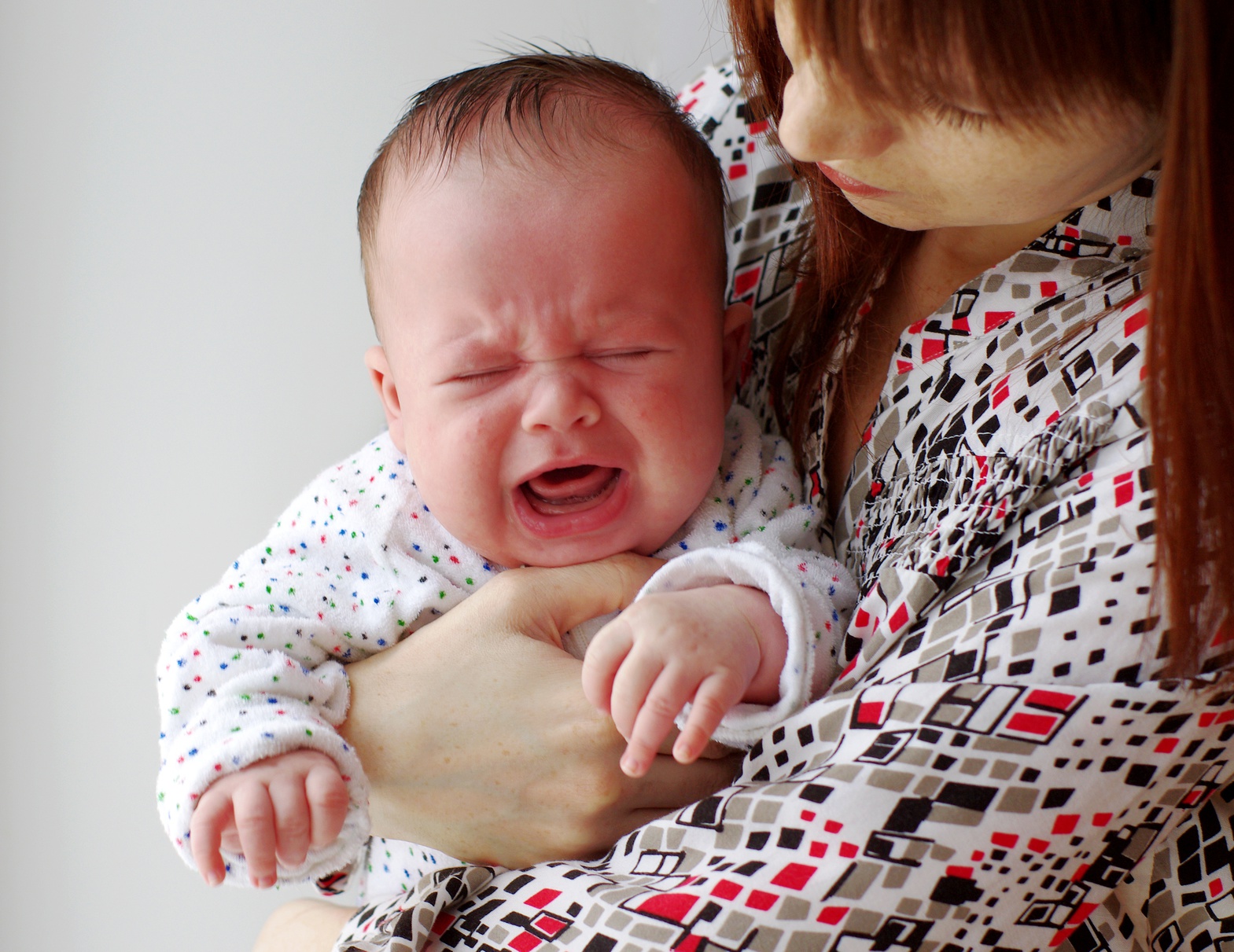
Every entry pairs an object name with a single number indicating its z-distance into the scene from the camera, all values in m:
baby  0.70
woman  0.63
